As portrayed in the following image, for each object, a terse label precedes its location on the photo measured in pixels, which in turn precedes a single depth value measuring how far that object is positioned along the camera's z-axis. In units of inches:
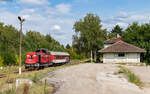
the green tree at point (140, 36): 1662.2
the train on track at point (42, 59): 1005.8
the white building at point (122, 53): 1579.7
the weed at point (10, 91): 350.0
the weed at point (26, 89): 345.2
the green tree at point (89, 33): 2159.2
